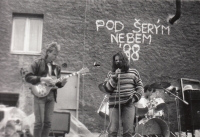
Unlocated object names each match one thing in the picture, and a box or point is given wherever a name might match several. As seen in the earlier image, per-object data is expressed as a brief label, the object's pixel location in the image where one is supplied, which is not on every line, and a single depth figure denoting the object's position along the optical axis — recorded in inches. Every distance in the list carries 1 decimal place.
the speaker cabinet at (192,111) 268.5
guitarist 200.2
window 313.6
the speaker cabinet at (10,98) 298.7
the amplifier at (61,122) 243.7
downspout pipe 321.3
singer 181.5
